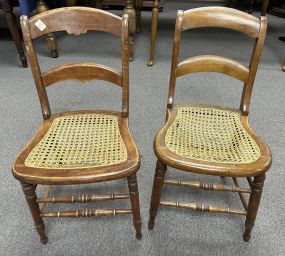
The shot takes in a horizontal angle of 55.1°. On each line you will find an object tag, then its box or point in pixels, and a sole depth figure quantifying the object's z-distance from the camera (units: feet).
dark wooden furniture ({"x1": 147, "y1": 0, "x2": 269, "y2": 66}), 7.31
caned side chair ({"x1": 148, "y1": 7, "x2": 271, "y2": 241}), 3.07
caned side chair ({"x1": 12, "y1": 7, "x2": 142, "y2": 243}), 2.94
